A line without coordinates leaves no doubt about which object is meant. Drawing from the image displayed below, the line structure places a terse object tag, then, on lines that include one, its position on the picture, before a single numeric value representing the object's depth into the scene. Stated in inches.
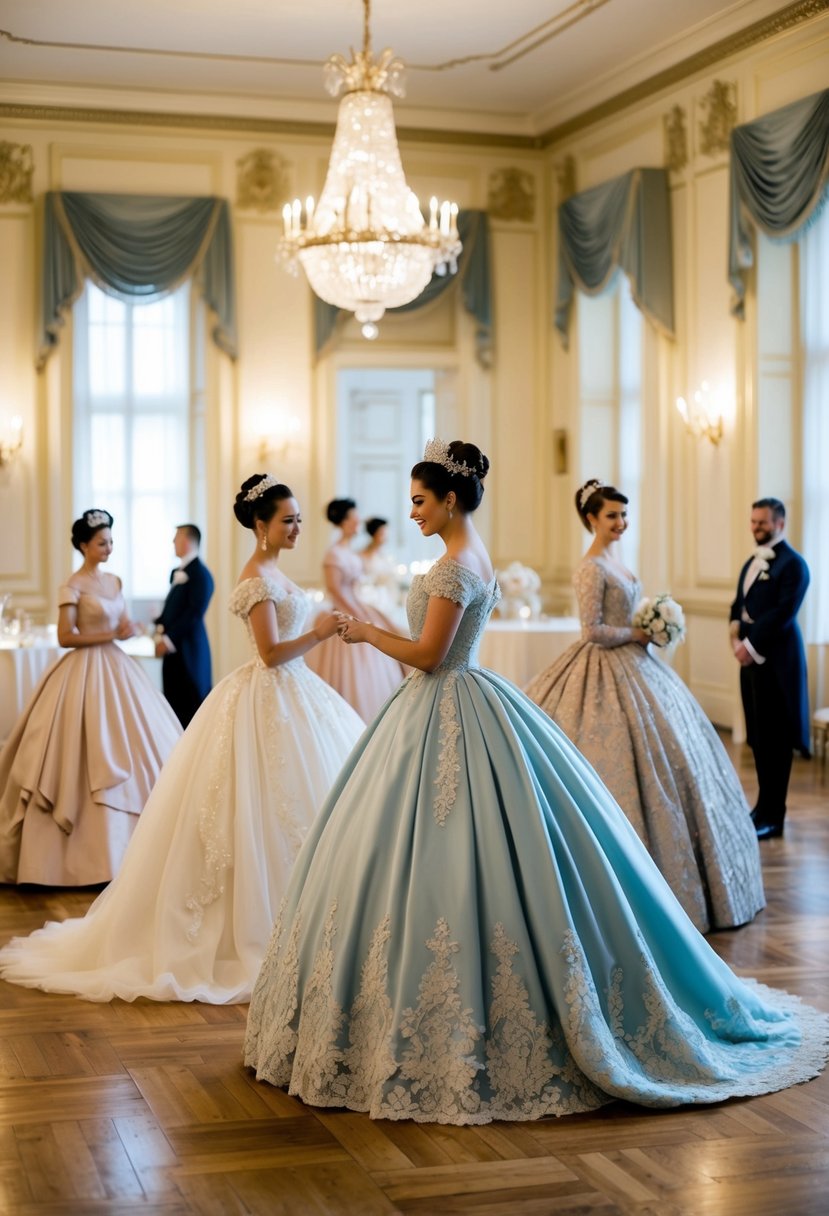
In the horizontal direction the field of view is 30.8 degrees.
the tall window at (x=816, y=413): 351.3
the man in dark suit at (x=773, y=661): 273.9
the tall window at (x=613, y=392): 434.6
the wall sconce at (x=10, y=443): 426.9
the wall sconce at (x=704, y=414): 375.2
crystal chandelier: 323.3
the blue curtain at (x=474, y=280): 450.6
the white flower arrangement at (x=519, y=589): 360.2
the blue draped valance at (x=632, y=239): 392.8
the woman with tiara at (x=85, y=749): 236.4
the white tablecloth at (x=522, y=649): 336.2
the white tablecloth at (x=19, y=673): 303.7
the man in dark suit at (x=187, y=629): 312.3
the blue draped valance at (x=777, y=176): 320.8
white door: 499.2
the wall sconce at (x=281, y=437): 446.9
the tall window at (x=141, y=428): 444.1
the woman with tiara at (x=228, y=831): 182.7
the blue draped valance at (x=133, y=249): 423.5
